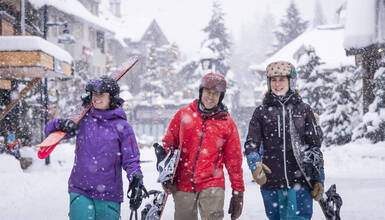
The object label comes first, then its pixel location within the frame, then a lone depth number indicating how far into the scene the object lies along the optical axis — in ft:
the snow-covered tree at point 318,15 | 301.90
